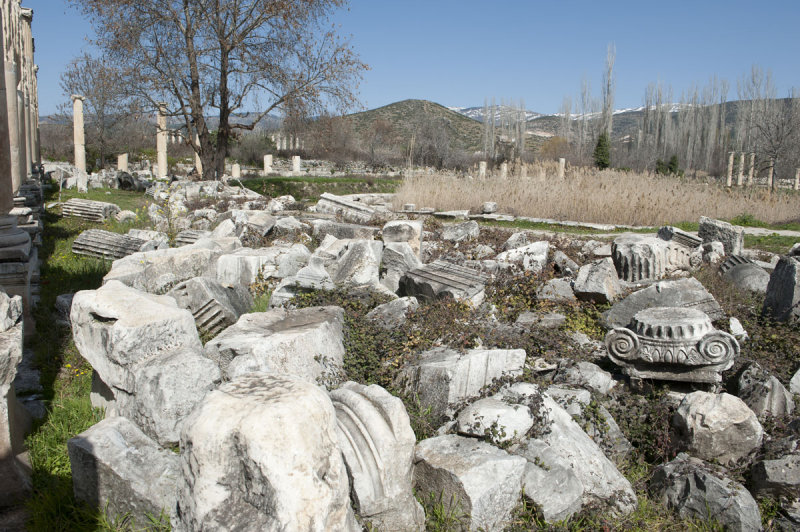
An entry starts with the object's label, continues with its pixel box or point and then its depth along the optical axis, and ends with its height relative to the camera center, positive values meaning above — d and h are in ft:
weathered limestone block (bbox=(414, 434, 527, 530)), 10.03 -5.23
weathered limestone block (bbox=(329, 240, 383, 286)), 20.12 -3.02
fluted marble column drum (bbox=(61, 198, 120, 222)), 39.90 -2.54
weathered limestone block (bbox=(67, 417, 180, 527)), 9.84 -5.19
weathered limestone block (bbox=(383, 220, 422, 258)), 25.59 -2.24
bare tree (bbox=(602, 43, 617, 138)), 128.98 +19.43
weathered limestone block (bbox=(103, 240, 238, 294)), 20.25 -3.39
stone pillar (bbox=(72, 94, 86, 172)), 70.85 +4.95
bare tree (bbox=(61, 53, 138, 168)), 86.43 +8.17
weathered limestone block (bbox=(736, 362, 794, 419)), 13.61 -4.83
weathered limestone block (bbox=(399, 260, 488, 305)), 18.70 -3.30
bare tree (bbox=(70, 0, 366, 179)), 52.54 +11.88
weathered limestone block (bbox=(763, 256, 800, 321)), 17.12 -2.97
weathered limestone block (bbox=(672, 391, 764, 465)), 12.37 -5.10
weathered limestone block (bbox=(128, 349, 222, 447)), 11.22 -4.20
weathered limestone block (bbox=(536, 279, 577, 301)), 19.42 -3.50
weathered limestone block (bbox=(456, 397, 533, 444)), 11.21 -4.63
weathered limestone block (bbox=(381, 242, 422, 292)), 22.08 -3.05
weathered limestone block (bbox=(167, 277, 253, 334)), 17.01 -3.81
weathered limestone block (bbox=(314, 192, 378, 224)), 37.04 -1.85
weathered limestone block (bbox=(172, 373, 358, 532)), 6.52 -3.34
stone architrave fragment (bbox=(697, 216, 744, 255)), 26.91 -1.99
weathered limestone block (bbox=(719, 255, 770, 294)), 21.12 -3.04
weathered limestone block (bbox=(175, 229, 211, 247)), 29.35 -3.08
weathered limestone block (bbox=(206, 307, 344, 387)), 13.03 -3.97
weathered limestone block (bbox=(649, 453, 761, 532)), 10.98 -5.95
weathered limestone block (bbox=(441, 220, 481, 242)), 29.60 -2.43
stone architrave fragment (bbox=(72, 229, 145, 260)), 28.07 -3.49
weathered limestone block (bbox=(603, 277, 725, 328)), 17.78 -3.39
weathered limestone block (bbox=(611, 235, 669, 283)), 21.97 -2.68
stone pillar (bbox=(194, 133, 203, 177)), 81.22 +1.75
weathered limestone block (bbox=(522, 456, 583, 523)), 10.56 -5.58
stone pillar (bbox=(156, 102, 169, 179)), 75.56 +3.02
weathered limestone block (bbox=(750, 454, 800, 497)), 11.46 -5.63
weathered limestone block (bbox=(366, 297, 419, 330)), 16.60 -3.86
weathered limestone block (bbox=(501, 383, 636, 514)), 11.18 -5.33
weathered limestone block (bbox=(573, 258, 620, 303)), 19.16 -3.18
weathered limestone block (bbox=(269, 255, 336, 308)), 18.49 -3.36
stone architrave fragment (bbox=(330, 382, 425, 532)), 9.30 -4.52
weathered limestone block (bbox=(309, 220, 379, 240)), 28.48 -2.45
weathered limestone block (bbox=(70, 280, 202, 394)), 11.95 -3.30
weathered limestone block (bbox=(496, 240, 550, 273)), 23.20 -2.84
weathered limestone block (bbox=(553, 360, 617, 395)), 14.42 -4.73
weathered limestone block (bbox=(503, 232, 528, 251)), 27.12 -2.58
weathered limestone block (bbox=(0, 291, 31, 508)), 10.58 -4.55
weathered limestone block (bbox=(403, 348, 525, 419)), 13.10 -4.42
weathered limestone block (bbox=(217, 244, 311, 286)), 21.86 -3.34
